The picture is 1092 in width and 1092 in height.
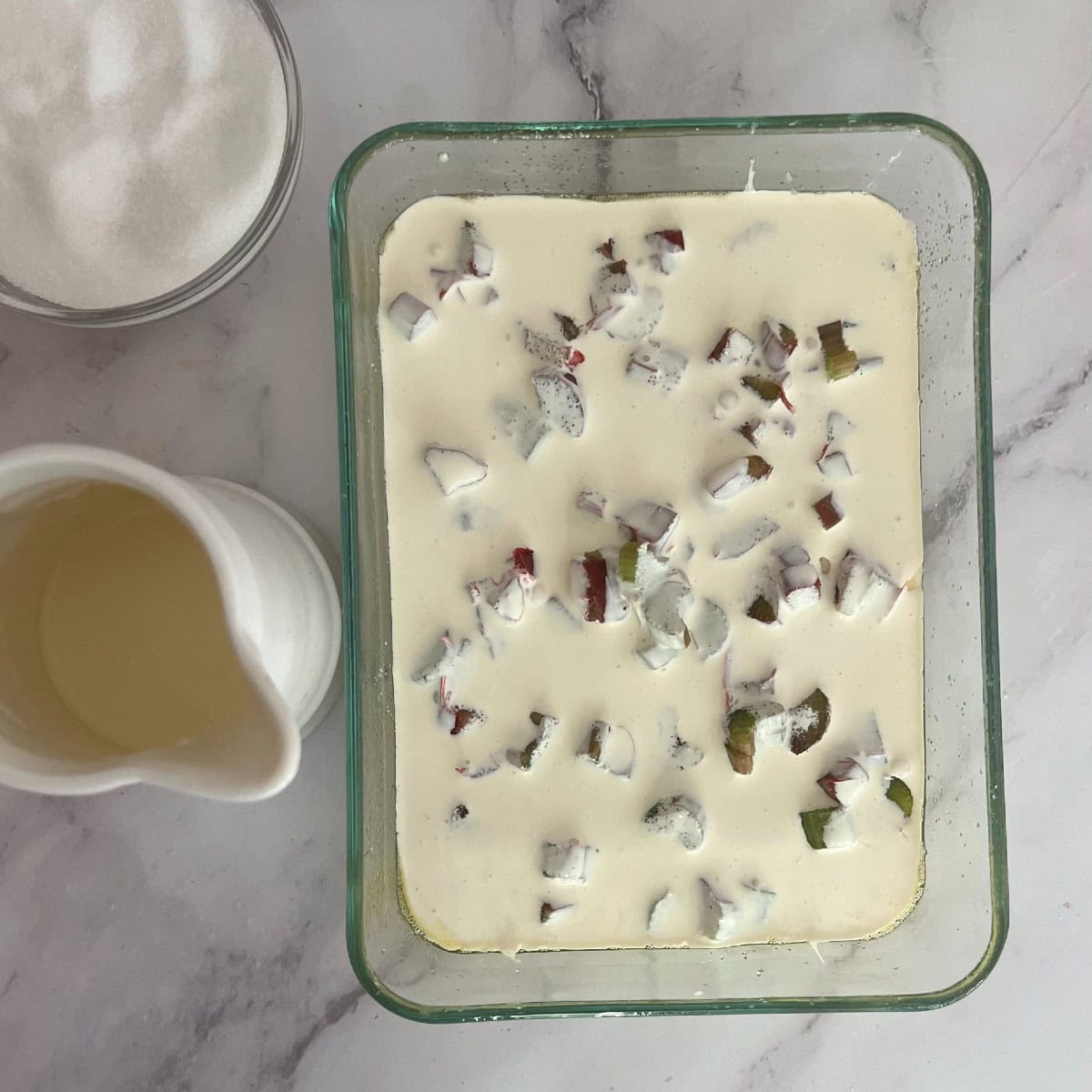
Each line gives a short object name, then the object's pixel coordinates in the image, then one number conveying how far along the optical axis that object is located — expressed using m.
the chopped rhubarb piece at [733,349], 0.67
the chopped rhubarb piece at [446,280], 0.68
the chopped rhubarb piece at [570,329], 0.67
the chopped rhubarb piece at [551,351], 0.67
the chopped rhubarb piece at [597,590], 0.67
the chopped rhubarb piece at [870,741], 0.70
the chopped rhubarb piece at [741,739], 0.67
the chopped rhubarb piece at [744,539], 0.68
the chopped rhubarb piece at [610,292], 0.67
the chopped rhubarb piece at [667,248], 0.68
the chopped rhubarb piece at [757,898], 0.70
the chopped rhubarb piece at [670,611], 0.67
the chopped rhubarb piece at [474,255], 0.67
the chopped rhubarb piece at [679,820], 0.69
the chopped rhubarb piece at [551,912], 0.69
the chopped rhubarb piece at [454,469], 0.67
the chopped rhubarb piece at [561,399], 0.67
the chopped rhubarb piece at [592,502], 0.67
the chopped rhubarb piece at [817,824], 0.69
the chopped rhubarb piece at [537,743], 0.68
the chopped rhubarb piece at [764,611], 0.67
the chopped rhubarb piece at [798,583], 0.67
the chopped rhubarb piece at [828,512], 0.68
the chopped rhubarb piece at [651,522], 0.67
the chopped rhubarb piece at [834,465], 0.68
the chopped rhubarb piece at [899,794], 0.70
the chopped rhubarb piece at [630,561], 0.66
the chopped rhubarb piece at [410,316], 0.67
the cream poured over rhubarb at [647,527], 0.68
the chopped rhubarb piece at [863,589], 0.68
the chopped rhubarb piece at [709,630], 0.68
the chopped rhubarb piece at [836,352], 0.68
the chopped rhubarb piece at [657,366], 0.67
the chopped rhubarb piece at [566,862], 0.68
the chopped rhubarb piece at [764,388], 0.67
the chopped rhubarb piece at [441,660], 0.68
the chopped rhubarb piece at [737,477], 0.66
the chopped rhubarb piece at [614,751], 0.68
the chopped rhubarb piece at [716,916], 0.69
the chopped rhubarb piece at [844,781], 0.69
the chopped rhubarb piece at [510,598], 0.67
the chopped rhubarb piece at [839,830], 0.69
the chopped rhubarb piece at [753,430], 0.67
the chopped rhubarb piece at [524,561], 0.67
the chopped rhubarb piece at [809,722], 0.69
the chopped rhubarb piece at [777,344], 0.67
